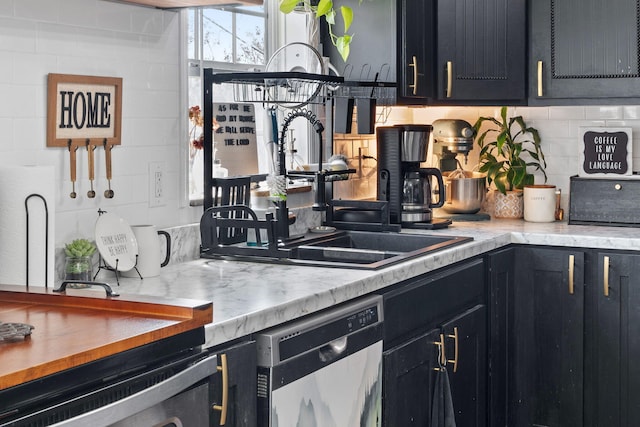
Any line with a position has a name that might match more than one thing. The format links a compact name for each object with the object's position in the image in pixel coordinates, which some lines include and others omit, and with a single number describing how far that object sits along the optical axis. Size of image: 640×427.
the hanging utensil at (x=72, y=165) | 2.75
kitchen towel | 3.29
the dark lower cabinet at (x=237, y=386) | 2.23
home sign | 2.68
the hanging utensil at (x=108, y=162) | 2.88
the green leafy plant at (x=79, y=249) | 2.64
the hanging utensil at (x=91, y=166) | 2.81
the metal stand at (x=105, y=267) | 2.77
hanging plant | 3.19
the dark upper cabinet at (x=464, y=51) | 4.15
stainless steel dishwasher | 2.39
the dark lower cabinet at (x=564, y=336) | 3.88
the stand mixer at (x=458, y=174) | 4.49
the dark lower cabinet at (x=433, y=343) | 3.03
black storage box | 4.22
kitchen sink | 3.12
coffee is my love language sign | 4.36
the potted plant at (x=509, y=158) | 4.59
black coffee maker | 4.02
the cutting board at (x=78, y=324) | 1.70
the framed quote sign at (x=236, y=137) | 3.48
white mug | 2.85
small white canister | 4.42
